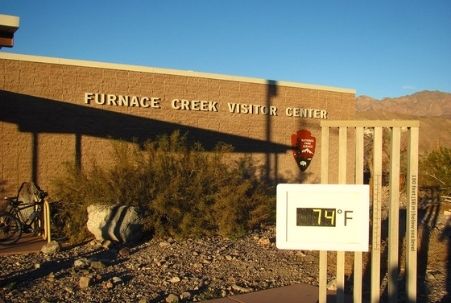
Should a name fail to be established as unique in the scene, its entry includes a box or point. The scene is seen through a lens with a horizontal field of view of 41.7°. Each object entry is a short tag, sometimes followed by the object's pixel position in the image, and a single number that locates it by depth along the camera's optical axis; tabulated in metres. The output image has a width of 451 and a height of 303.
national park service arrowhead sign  20.94
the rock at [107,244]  11.12
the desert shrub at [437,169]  20.89
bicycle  11.73
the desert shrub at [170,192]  11.85
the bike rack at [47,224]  11.51
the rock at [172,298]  7.49
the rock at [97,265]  9.26
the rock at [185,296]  7.67
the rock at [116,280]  8.35
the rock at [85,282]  8.08
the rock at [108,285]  8.09
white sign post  5.84
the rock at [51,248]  10.51
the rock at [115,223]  11.20
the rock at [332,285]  8.44
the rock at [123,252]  10.38
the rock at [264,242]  11.62
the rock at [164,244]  11.03
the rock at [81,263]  9.34
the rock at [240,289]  8.25
